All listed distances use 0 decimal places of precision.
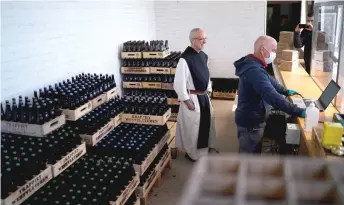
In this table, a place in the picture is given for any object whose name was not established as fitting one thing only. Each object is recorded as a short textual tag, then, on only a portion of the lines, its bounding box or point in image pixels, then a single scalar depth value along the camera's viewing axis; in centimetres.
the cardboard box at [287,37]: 778
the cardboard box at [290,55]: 640
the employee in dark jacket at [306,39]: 709
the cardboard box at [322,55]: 494
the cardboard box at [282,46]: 765
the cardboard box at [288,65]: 637
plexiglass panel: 411
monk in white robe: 438
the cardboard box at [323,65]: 474
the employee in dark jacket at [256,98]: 318
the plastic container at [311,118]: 315
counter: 291
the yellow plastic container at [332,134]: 256
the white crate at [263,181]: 103
